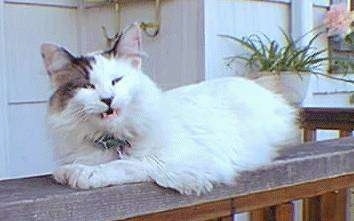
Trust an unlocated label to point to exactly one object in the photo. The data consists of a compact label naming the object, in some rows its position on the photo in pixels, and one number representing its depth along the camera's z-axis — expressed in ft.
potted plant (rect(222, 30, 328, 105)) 8.86
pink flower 9.88
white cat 3.63
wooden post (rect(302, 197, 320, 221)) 5.40
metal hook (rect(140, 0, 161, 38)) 8.70
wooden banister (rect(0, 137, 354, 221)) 3.03
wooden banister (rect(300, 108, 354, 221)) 7.36
